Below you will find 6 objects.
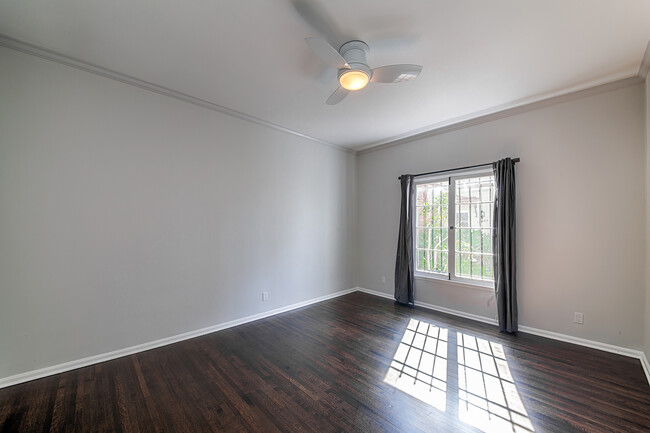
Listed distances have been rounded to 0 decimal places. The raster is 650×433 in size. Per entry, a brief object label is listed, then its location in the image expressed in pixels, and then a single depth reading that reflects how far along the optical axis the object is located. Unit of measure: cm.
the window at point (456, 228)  364
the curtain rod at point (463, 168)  329
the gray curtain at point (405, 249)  425
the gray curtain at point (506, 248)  320
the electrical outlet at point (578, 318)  289
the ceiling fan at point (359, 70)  209
